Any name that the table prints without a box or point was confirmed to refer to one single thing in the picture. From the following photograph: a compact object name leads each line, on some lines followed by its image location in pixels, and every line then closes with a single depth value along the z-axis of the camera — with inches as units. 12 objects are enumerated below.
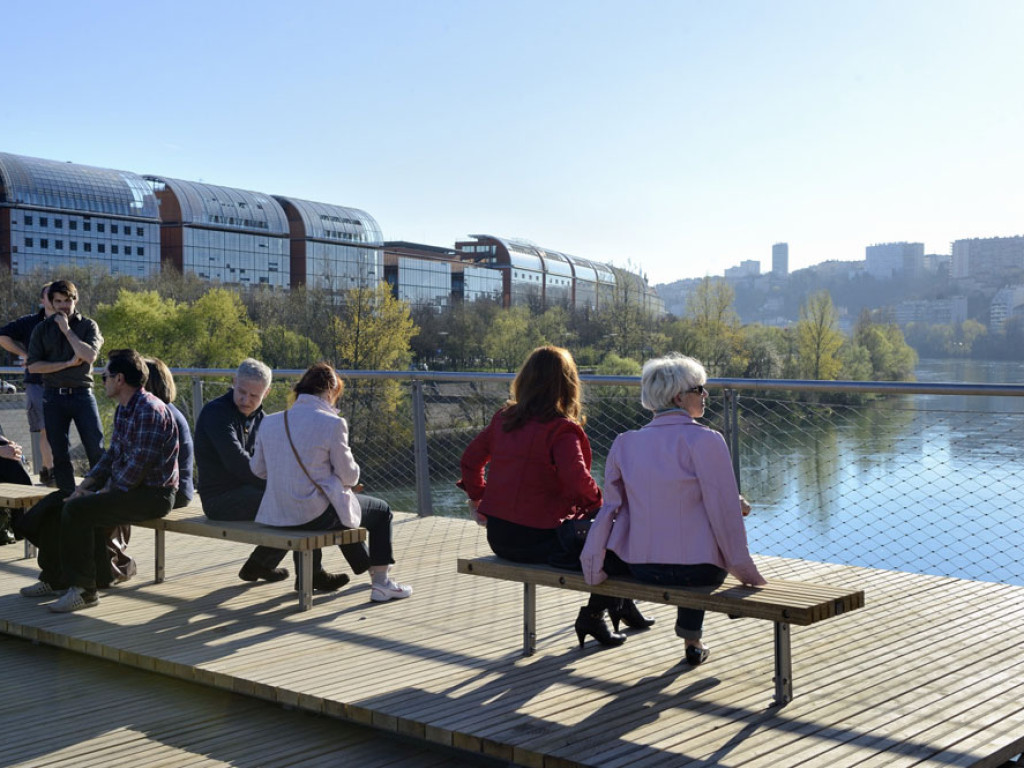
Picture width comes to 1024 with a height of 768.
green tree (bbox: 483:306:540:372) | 2942.9
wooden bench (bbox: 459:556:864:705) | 137.4
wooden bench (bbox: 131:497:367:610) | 197.6
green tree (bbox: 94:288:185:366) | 1975.9
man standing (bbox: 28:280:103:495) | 280.8
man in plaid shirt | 212.7
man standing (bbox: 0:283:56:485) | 296.2
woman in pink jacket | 149.0
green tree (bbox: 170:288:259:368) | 2074.3
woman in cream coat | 205.9
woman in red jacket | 170.6
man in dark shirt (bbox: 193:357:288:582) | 221.5
